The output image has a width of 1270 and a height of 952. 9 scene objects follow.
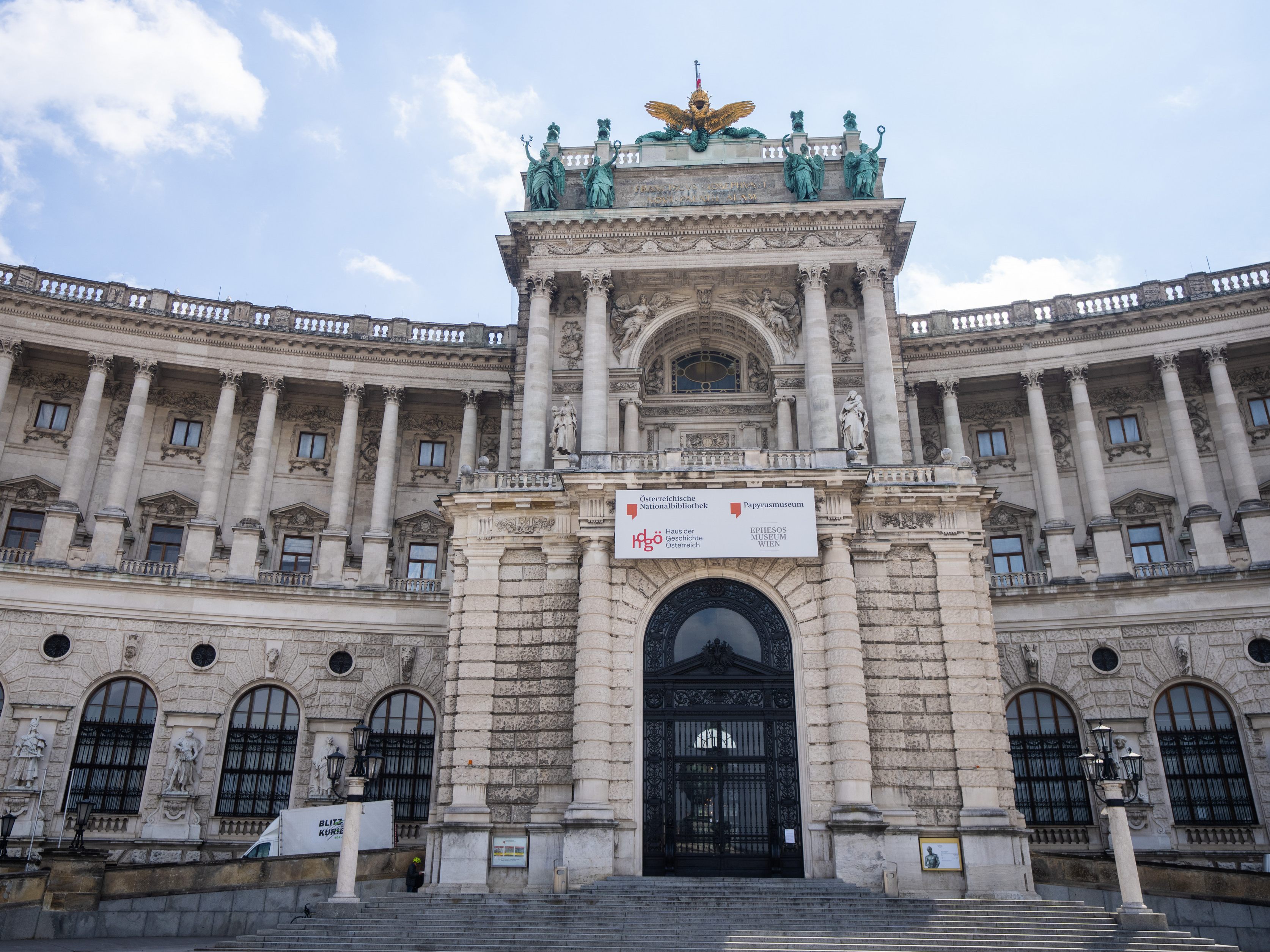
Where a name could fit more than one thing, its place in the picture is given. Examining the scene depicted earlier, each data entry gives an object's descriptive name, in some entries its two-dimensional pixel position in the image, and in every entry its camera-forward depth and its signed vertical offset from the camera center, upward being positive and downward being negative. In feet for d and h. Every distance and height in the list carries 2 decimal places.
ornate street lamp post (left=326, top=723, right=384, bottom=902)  77.92 -0.55
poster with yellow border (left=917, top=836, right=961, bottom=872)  82.84 -3.58
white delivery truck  96.32 -2.35
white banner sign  91.35 +25.44
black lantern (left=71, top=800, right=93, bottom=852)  82.07 -1.08
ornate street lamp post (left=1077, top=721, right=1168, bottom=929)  70.44 +0.05
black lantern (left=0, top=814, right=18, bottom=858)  94.27 -1.79
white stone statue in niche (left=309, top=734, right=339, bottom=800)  116.26 +3.38
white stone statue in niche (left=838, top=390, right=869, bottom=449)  102.06 +38.66
